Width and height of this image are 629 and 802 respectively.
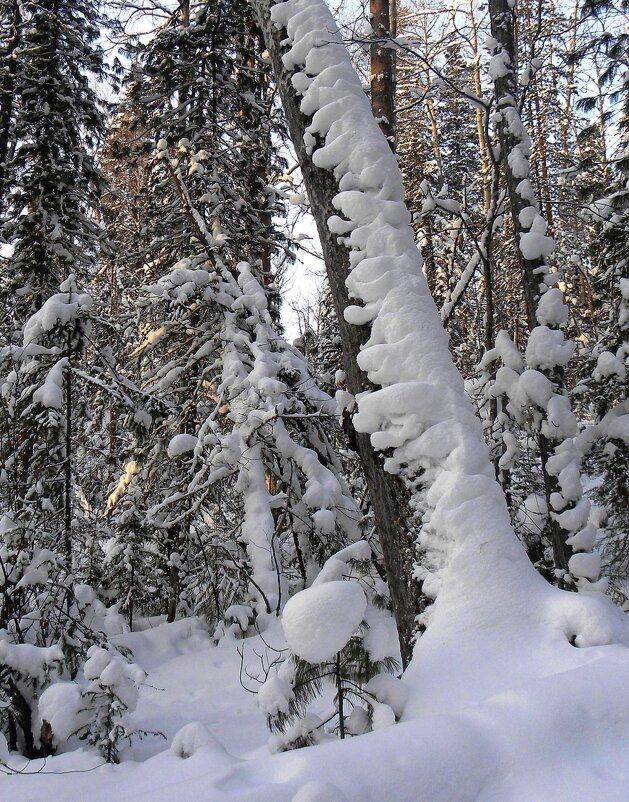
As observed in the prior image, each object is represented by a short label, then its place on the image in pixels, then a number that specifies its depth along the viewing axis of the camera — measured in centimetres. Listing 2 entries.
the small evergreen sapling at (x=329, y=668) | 199
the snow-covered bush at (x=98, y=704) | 316
